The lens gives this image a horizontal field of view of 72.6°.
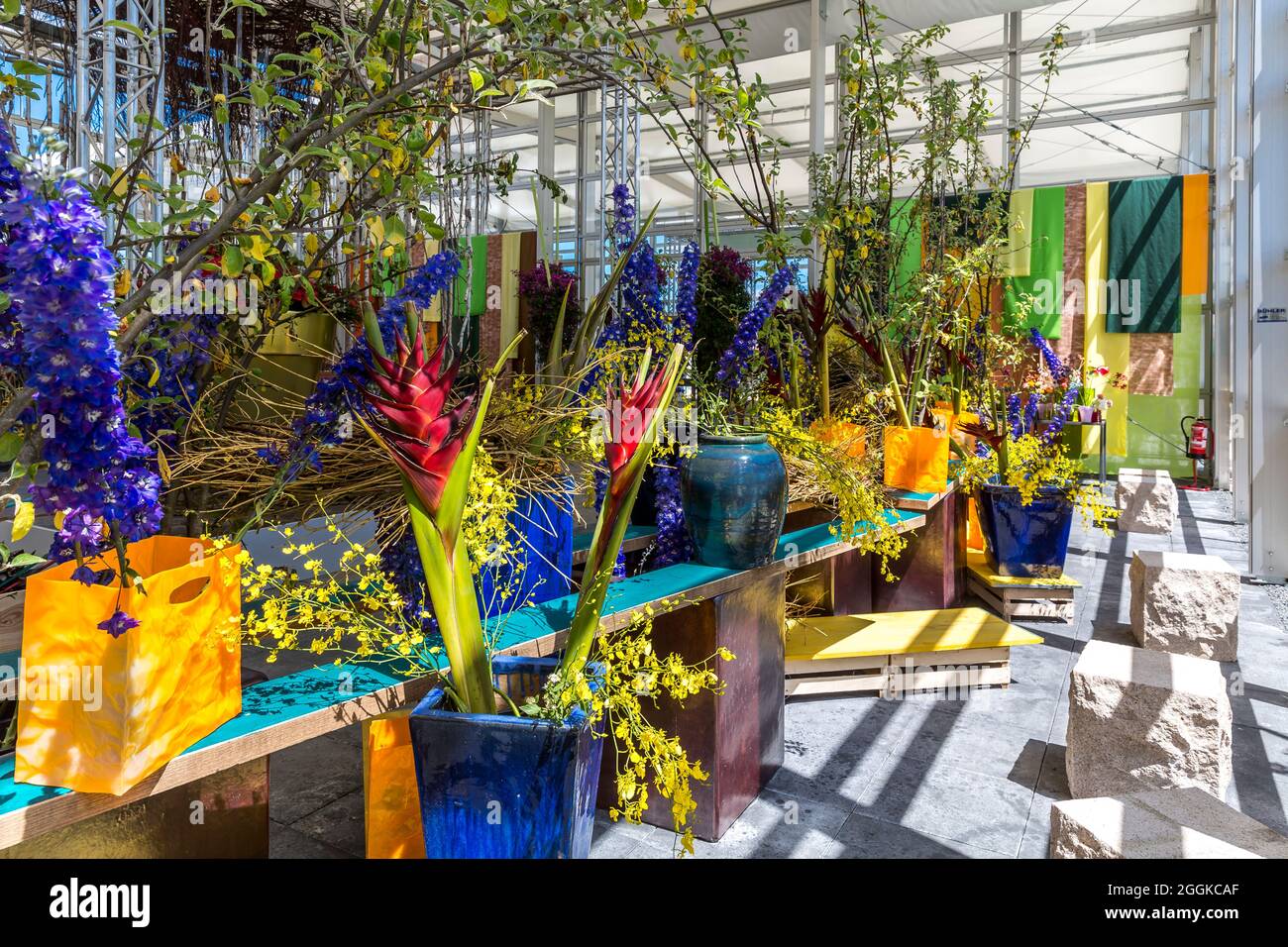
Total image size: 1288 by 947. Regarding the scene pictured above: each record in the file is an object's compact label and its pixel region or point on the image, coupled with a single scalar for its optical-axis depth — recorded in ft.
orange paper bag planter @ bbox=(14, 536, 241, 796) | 3.12
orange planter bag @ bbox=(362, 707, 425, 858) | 5.73
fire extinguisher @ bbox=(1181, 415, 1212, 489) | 26.80
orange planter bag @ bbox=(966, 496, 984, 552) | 15.52
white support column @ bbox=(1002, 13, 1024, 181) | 30.78
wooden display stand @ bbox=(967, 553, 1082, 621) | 12.89
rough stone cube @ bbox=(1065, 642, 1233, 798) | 7.48
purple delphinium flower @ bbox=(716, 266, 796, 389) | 7.86
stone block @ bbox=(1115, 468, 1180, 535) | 19.67
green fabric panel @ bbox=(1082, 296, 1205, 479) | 28.99
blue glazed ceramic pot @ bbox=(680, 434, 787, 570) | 6.70
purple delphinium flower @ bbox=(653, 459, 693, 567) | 7.50
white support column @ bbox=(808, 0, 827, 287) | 20.98
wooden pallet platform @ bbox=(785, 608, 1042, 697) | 9.87
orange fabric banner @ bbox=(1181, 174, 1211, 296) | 28.37
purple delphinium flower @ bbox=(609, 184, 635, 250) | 7.61
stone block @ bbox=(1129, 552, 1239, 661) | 11.51
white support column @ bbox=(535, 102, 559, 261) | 38.19
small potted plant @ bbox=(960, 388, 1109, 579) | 12.78
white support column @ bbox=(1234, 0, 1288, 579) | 12.44
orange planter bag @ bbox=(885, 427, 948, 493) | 11.21
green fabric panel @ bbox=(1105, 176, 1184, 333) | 28.91
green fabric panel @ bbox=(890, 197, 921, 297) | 30.48
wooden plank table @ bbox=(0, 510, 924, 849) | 3.18
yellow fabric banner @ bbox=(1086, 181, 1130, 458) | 29.86
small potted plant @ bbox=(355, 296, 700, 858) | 3.71
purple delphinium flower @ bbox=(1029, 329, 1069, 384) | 14.48
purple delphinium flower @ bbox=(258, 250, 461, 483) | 4.58
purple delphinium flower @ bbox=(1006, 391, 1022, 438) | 13.85
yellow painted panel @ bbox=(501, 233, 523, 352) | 39.24
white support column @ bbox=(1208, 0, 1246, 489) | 26.27
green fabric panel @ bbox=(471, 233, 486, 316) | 38.50
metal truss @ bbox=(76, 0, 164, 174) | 4.34
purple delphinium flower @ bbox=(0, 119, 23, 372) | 2.81
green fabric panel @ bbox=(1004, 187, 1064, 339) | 30.40
